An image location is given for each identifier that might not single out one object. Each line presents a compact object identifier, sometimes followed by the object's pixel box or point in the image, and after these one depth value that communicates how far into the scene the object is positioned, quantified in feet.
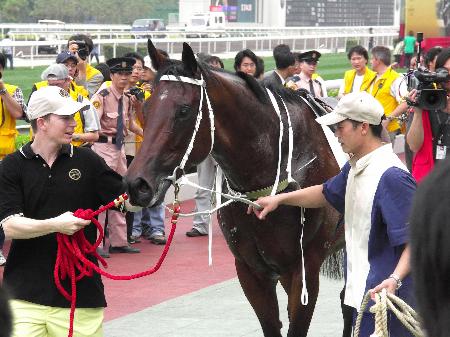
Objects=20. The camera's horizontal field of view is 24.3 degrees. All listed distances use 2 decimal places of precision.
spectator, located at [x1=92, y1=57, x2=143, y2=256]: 32.73
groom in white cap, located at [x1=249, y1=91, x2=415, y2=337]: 14.26
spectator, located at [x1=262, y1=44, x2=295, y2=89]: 35.17
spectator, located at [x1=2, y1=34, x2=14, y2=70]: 84.47
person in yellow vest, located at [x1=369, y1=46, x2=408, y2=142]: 40.45
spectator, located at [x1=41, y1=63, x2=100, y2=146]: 30.17
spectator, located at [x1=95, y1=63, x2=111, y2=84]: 38.70
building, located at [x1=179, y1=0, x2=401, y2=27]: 200.75
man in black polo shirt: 15.76
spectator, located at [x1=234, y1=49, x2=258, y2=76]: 35.29
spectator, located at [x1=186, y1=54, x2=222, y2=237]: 36.06
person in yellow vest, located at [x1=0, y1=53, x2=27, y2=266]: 31.12
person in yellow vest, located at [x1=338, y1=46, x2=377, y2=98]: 42.06
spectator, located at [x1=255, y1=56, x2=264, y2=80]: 35.86
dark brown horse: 16.38
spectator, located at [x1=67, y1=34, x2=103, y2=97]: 37.40
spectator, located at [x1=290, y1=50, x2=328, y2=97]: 38.15
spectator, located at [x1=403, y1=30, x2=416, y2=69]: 95.96
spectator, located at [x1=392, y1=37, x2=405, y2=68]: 92.58
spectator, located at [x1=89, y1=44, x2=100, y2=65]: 73.64
